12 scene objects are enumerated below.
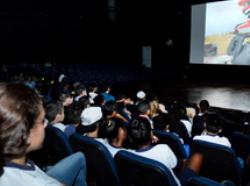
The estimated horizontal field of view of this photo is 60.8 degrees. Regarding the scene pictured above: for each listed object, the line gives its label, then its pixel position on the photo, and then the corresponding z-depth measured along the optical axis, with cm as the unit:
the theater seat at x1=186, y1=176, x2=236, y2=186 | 108
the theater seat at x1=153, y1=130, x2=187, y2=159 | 231
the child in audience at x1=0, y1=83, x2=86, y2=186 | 69
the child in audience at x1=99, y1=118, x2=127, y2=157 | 200
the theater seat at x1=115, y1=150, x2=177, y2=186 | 133
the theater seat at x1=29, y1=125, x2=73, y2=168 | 201
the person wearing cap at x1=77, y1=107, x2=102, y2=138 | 229
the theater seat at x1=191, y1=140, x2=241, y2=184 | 194
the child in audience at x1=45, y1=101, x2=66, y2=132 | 272
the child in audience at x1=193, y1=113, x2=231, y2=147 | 227
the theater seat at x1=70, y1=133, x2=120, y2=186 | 177
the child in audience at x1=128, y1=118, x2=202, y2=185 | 167
